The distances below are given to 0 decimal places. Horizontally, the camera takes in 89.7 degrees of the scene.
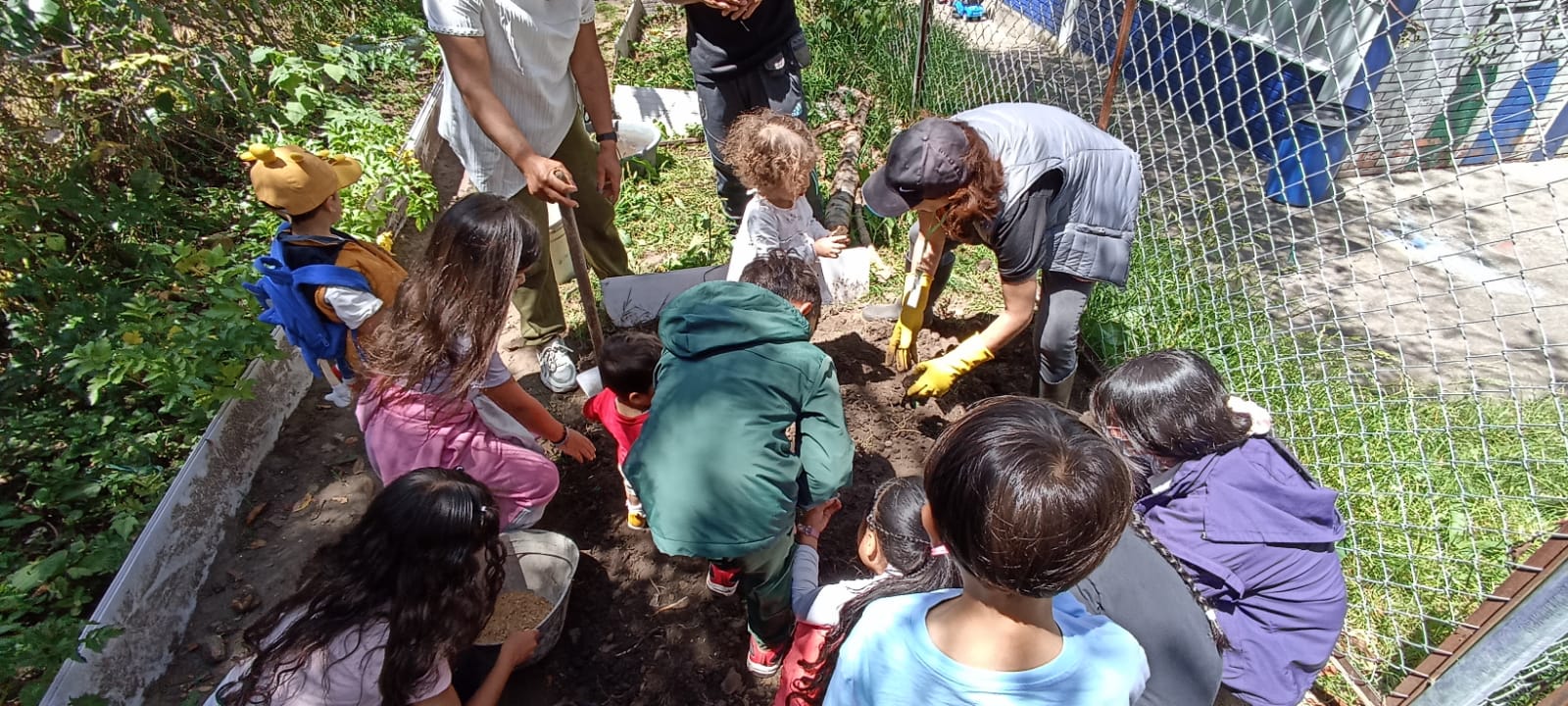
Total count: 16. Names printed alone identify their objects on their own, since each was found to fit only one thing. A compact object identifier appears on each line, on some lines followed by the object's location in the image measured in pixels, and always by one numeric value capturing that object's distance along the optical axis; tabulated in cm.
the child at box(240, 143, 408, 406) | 206
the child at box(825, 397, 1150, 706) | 110
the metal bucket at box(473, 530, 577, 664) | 241
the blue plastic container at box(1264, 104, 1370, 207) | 448
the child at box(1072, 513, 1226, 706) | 150
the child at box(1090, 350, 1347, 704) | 173
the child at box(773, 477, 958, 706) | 171
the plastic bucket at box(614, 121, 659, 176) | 442
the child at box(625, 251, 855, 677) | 182
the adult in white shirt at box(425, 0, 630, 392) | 239
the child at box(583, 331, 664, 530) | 221
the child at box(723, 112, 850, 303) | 268
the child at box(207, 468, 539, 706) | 157
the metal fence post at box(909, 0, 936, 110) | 387
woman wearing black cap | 221
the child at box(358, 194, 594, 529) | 204
